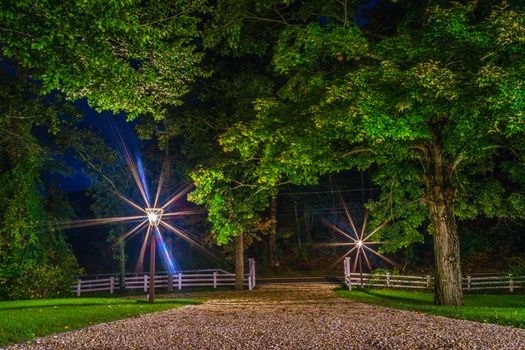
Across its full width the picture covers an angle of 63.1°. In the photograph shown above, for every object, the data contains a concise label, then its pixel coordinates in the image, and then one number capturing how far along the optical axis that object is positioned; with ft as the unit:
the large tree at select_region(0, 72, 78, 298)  50.98
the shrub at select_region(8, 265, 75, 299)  58.03
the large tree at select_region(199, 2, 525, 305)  33.30
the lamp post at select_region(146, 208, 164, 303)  53.06
